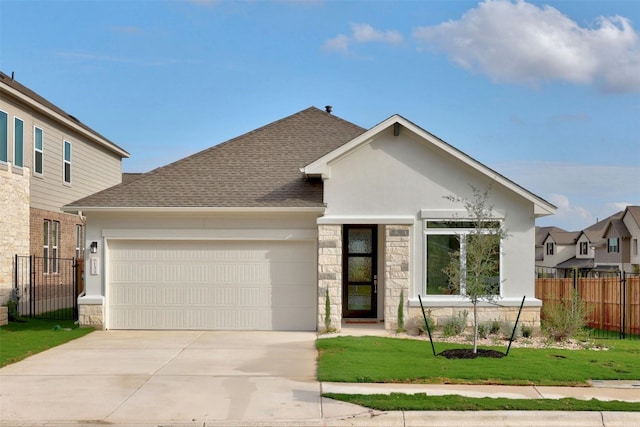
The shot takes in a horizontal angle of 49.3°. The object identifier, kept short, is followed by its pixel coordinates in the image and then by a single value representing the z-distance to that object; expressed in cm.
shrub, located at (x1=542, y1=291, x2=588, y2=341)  1573
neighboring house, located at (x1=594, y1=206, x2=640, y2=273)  5469
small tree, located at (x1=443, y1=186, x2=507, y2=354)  1329
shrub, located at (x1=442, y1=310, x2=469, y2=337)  1610
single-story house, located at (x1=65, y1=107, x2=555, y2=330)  1686
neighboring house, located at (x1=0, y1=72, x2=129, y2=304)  2016
